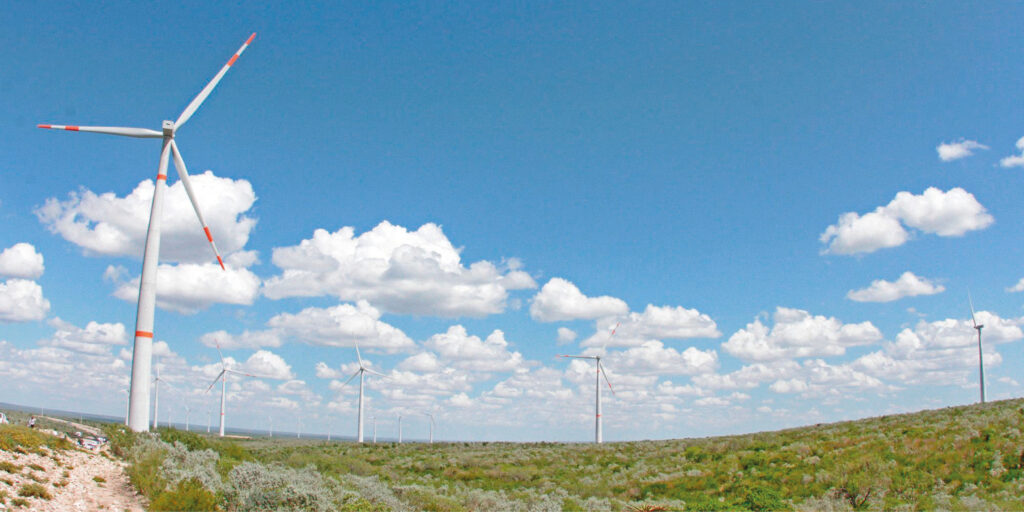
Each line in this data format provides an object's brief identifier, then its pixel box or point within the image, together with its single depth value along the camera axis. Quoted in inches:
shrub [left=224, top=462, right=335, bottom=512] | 771.4
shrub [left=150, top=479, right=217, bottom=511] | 739.4
